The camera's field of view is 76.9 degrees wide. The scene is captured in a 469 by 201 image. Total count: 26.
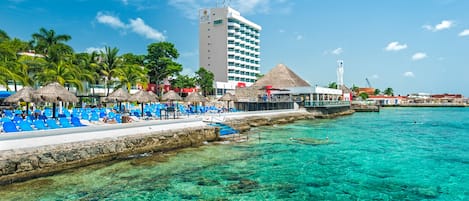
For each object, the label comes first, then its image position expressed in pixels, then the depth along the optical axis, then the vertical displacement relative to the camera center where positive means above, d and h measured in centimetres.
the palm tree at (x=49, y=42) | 3391 +699
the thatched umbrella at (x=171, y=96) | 2367 +33
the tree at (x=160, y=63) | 5475 +699
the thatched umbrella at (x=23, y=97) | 1585 +23
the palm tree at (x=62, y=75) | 2734 +251
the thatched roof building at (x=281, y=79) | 5004 +365
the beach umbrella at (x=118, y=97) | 2093 +25
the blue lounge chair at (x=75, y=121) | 1428 -101
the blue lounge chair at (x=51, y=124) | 1310 -102
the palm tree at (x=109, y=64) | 3831 +482
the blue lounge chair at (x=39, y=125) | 1264 -103
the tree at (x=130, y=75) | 3852 +343
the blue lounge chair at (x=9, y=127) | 1159 -102
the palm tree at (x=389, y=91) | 13250 +342
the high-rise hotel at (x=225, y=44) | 8569 +1653
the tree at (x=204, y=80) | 6452 +436
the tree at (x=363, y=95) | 10242 +134
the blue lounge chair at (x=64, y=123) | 1373 -103
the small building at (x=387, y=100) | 10157 -50
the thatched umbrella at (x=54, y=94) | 1498 +36
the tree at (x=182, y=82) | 5816 +361
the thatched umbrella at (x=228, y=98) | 3199 +19
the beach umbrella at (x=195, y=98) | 2448 +16
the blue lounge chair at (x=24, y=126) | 1197 -102
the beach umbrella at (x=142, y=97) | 2019 +23
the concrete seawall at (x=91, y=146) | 967 -188
